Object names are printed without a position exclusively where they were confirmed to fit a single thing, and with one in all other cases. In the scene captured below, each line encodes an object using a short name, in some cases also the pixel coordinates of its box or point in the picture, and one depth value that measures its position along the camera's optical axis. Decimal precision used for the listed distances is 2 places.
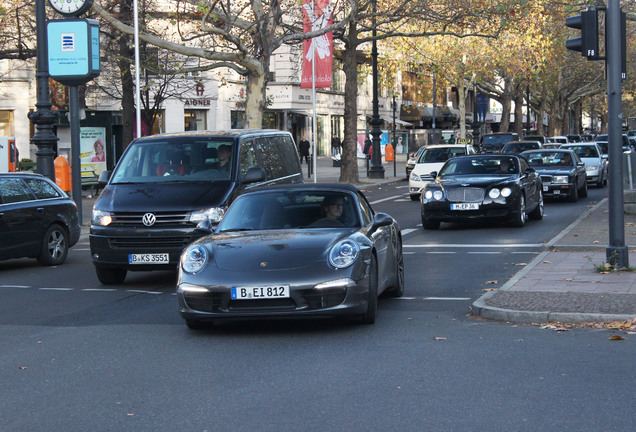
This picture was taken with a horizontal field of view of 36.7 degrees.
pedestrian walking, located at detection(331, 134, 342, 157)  56.98
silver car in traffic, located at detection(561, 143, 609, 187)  33.69
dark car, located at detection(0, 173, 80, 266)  14.61
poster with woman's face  30.42
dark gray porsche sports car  8.28
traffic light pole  11.47
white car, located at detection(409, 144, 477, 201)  28.16
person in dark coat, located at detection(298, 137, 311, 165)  53.12
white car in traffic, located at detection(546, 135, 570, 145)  49.46
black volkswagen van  12.01
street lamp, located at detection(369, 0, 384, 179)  41.78
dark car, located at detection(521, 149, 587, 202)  25.88
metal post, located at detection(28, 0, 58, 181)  20.70
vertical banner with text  30.40
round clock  21.41
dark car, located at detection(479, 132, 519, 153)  49.88
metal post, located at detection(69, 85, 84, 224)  21.53
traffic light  11.43
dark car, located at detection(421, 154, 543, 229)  18.48
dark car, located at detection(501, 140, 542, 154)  36.03
